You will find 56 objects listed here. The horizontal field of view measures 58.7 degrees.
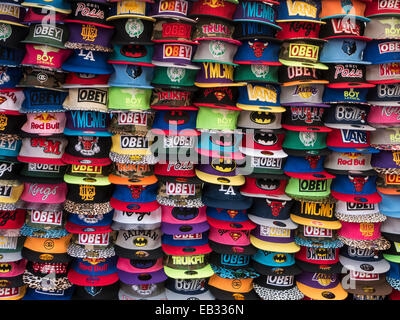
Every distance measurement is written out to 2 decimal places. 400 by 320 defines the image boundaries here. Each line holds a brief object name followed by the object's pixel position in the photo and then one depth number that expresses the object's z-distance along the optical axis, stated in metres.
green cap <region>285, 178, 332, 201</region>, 2.41
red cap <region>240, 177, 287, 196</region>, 2.44
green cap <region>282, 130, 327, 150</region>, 2.38
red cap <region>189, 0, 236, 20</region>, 2.20
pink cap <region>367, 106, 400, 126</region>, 2.35
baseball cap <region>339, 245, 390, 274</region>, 2.49
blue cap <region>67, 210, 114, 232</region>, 2.44
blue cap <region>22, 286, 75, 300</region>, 2.60
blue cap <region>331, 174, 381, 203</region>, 2.40
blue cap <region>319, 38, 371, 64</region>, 2.27
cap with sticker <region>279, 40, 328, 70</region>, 2.28
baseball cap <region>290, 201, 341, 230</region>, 2.45
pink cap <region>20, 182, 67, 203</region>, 2.42
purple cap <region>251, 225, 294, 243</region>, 2.50
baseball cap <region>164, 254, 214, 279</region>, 2.49
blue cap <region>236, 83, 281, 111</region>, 2.31
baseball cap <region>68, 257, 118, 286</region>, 2.52
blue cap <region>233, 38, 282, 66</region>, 2.26
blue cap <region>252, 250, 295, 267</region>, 2.52
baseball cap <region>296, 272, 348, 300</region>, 2.52
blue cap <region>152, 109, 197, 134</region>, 2.33
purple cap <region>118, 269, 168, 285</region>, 2.53
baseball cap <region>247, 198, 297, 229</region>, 2.46
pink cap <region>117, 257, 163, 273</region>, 2.48
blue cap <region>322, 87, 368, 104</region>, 2.32
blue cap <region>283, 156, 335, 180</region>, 2.40
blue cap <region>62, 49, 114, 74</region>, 2.23
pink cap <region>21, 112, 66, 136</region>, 2.31
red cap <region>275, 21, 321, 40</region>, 2.28
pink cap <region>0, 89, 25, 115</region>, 2.29
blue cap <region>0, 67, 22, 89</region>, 2.30
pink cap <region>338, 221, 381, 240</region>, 2.46
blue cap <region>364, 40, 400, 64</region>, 2.26
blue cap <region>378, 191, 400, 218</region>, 2.44
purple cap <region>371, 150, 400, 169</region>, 2.40
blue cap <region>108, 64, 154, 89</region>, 2.25
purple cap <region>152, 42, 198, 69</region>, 2.23
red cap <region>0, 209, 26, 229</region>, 2.46
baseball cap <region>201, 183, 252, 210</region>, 2.42
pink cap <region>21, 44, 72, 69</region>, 2.21
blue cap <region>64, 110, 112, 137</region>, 2.28
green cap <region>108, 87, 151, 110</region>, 2.26
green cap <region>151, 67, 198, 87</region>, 2.28
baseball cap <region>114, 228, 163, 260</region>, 2.47
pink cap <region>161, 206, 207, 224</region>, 2.47
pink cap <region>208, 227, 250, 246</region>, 2.52
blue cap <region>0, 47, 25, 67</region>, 2.24
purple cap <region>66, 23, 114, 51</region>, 2.22
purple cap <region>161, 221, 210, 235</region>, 2.48
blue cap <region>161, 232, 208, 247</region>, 2.52
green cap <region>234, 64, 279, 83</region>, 2.29
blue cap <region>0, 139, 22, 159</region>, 2.41
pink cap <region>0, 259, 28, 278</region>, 2.50
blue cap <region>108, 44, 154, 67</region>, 2.22
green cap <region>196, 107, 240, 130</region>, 2.33
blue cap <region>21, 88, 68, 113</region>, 2.30
